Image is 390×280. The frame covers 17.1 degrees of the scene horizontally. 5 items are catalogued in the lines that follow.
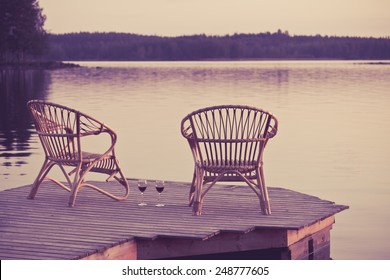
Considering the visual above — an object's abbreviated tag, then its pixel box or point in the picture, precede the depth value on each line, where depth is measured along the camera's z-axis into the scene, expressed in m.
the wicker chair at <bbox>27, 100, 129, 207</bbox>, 10.37
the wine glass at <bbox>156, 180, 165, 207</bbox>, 10.34
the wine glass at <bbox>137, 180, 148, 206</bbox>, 10.33
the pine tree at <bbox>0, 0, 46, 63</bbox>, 119.00
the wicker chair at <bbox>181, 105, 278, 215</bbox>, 9.76
